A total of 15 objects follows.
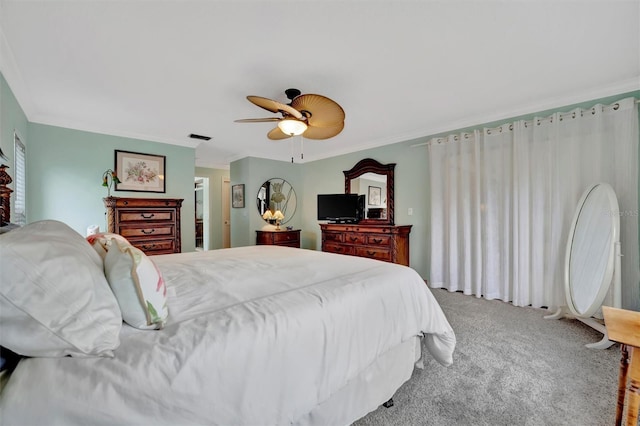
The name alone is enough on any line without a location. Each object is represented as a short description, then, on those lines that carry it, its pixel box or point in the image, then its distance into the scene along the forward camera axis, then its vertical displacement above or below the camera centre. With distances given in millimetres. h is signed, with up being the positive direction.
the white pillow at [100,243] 1218 -147
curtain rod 2596 +1026
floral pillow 917 -269
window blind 2773 +338
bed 676 -426
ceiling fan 2207 +870
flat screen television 4770 +85
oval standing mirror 2375 -414
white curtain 2584 +169
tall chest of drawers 3494 -119
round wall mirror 5543 +288
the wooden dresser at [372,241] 4039 -465
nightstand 5078 -491
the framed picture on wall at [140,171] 3996 +642
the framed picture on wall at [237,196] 5613 +358
